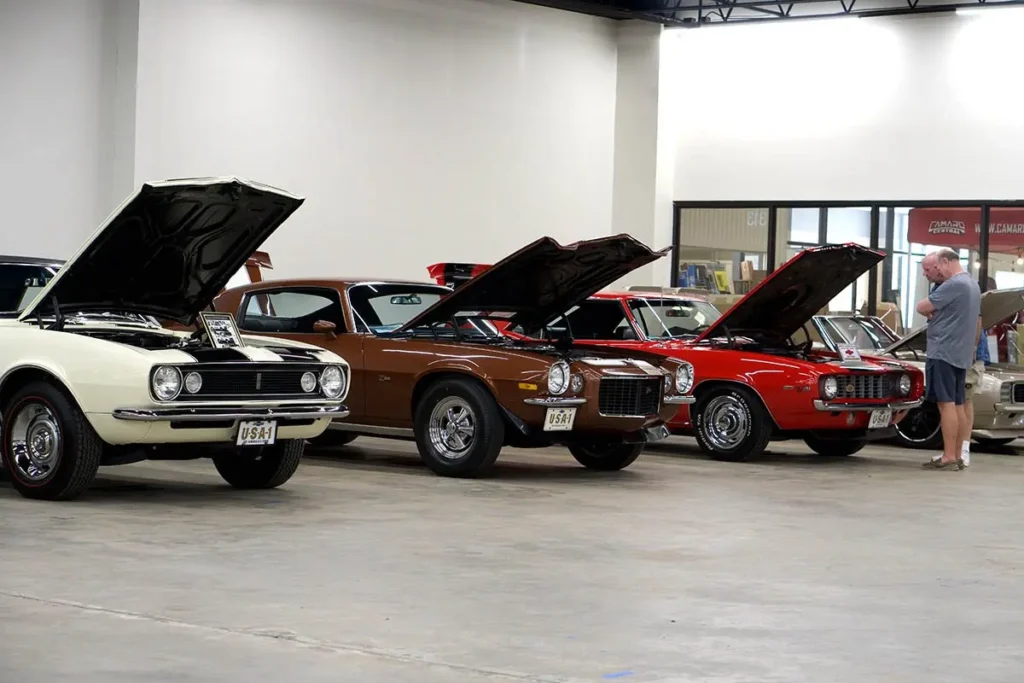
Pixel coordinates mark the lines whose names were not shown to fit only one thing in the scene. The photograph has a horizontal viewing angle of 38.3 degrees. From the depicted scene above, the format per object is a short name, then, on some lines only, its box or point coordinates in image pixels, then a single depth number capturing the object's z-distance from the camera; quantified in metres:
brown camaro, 9.88
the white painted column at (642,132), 21.75
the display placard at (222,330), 8.73
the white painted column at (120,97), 16.41
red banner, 19.83
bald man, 11.68
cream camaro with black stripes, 7.97
